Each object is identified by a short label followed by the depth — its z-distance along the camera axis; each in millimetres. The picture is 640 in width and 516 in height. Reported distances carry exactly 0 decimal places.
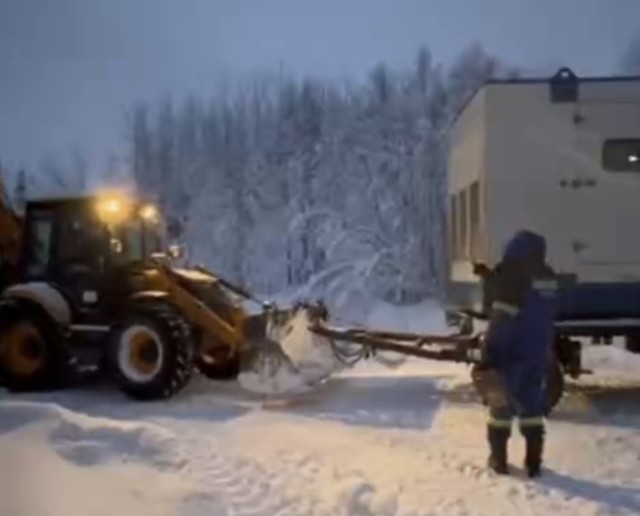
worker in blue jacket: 7957
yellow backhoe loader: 12195
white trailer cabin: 10438
